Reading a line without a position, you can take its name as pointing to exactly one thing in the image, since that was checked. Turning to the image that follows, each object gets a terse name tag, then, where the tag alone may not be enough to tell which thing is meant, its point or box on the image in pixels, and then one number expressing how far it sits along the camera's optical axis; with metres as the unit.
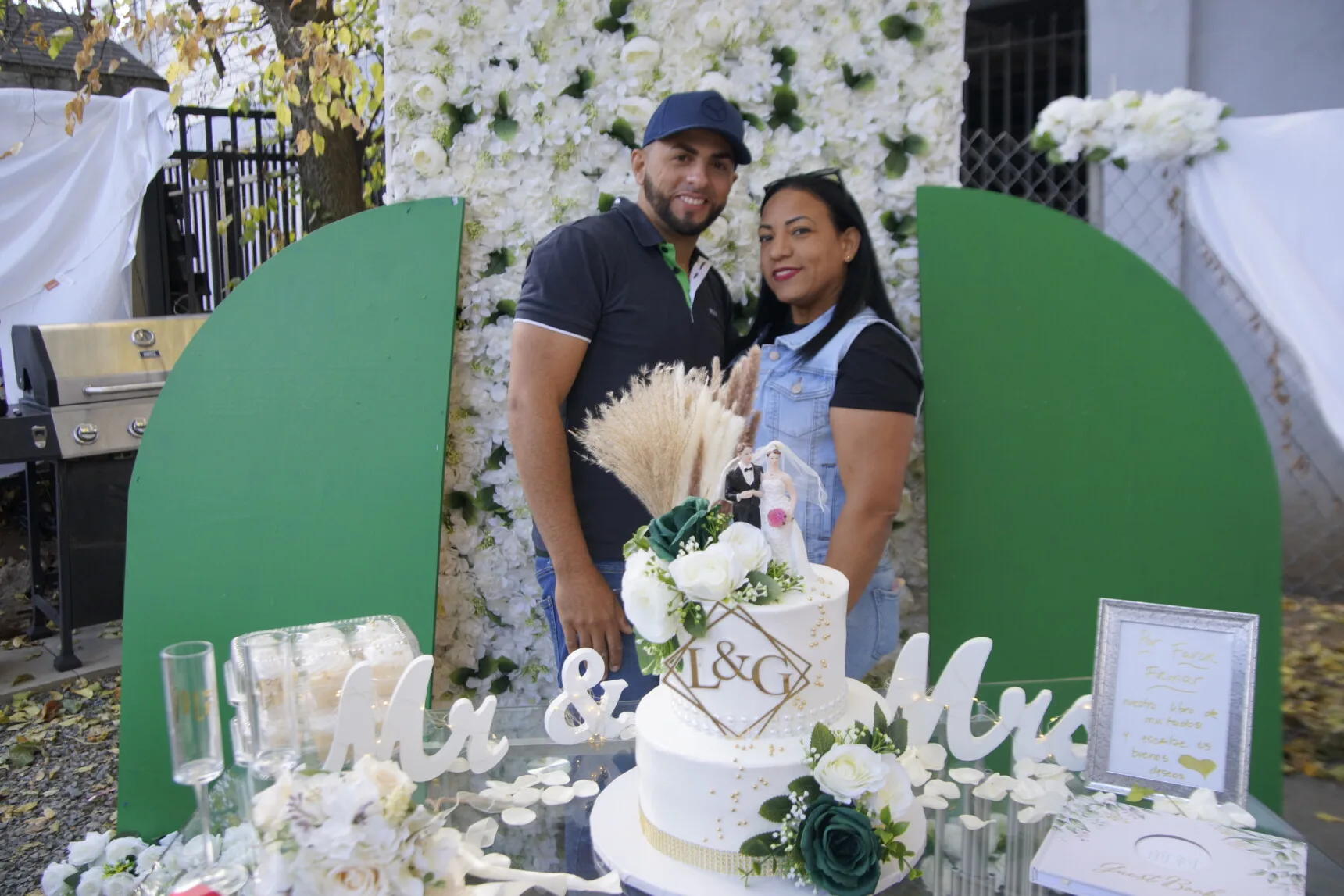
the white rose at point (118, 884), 1.94
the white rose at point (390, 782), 1.10
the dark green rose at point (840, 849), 1.19
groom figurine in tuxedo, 1.34
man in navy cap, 2.38
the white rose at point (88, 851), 2.13
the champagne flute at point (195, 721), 1.36
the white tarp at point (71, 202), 5.33
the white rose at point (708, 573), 1.23
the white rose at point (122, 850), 2.03
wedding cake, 1.25
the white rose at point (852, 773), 1.20
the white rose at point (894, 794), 1.24
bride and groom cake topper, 1.34
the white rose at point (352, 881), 1.08
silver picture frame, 1.40
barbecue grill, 4.06
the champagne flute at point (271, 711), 1.42
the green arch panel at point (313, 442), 2.60
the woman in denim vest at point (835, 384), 2.30
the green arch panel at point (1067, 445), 2.48
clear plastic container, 1.46
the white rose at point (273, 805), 1.09
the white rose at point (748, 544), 1.27
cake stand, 1.29
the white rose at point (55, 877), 2.17
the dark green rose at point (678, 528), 1.29
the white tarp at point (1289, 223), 2.38
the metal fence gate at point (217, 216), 5.91
